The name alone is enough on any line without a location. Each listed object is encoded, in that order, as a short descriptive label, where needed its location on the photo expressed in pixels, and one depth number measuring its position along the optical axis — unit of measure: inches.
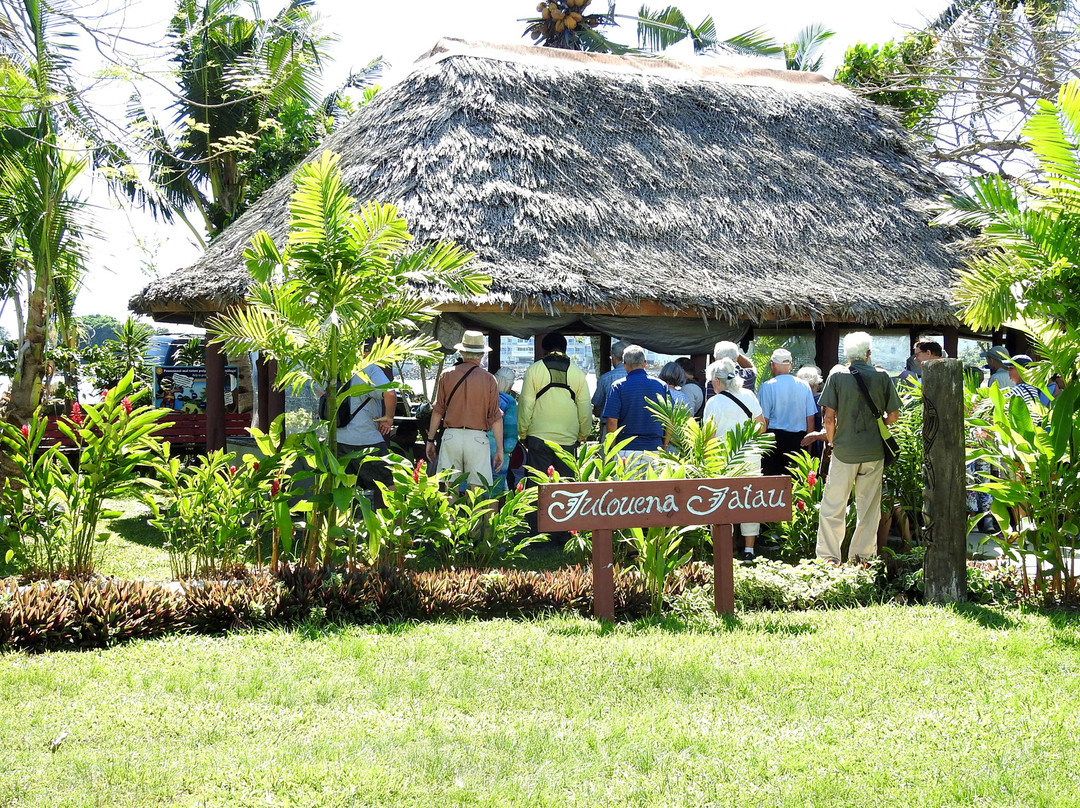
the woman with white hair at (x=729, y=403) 298.2
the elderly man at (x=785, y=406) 322.7
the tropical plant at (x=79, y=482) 233.6
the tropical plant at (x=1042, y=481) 233.9
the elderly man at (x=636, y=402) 312.2
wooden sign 213.0
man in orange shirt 292.8
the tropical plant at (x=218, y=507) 238.4
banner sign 568.4
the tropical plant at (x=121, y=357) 654.5
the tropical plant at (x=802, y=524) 291.6
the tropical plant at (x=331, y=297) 234.1
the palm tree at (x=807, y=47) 915.4
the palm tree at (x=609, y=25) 937.5
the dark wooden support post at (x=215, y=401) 423.8
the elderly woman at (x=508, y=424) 324.2
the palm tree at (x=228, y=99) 624.1
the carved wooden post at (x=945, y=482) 236.2
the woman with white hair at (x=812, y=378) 350.9
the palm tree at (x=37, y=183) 244.1
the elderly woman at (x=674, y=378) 322.0
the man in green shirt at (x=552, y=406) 318.7
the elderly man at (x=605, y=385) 350.1
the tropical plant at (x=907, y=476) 287.9
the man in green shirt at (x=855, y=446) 266.8
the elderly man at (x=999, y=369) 346.3
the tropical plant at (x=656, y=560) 229.9
